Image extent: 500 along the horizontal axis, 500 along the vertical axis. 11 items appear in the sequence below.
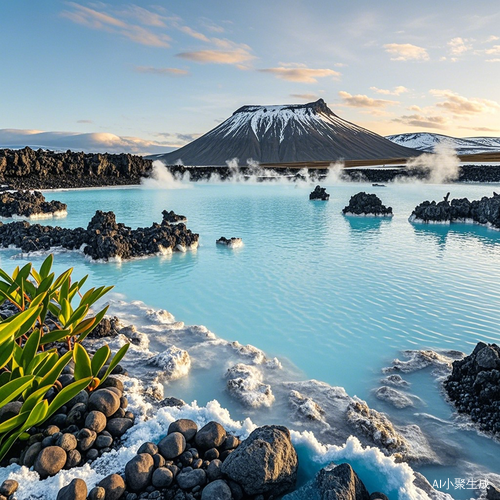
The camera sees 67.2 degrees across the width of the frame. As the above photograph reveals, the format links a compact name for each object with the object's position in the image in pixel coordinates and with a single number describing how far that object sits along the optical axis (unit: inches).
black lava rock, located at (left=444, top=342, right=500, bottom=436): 207.8
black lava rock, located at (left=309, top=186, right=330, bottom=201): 1535.4
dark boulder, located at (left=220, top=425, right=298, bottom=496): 118.3
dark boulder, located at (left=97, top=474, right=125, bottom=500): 115.6
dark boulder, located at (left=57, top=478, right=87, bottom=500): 110.0
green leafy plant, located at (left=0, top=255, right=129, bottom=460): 117.8
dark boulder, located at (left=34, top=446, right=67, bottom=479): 125.3
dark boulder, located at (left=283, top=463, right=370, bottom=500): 110.1
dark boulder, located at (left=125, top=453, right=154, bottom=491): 119.5
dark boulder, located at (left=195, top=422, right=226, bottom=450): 137.8
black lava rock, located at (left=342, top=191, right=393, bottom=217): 1110.4
